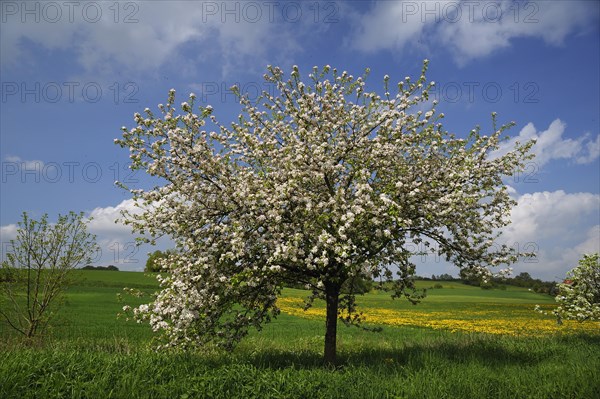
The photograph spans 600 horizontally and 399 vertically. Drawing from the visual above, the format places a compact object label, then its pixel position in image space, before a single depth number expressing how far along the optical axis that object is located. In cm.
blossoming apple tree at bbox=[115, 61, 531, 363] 1117
